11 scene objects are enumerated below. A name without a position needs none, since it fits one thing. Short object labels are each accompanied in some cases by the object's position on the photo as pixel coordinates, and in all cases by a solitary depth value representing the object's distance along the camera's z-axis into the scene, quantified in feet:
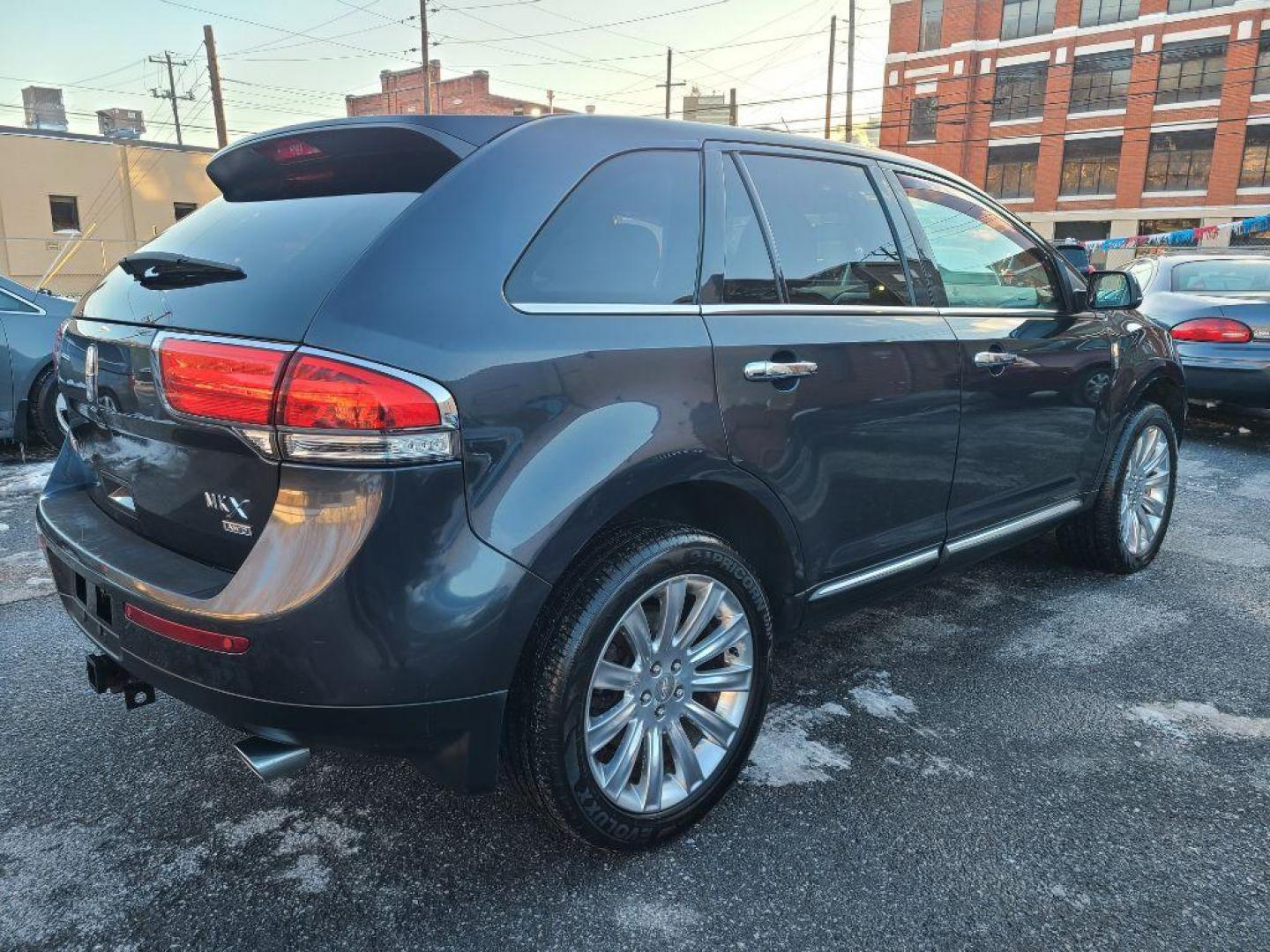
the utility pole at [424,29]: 120.67
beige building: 95.71
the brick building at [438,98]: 210.79
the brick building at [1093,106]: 126.93
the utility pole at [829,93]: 128.88
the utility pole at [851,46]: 123.95
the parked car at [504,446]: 5.70
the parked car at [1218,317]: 23.22
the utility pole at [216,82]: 99.66
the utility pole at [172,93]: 180.34
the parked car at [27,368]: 21.21
